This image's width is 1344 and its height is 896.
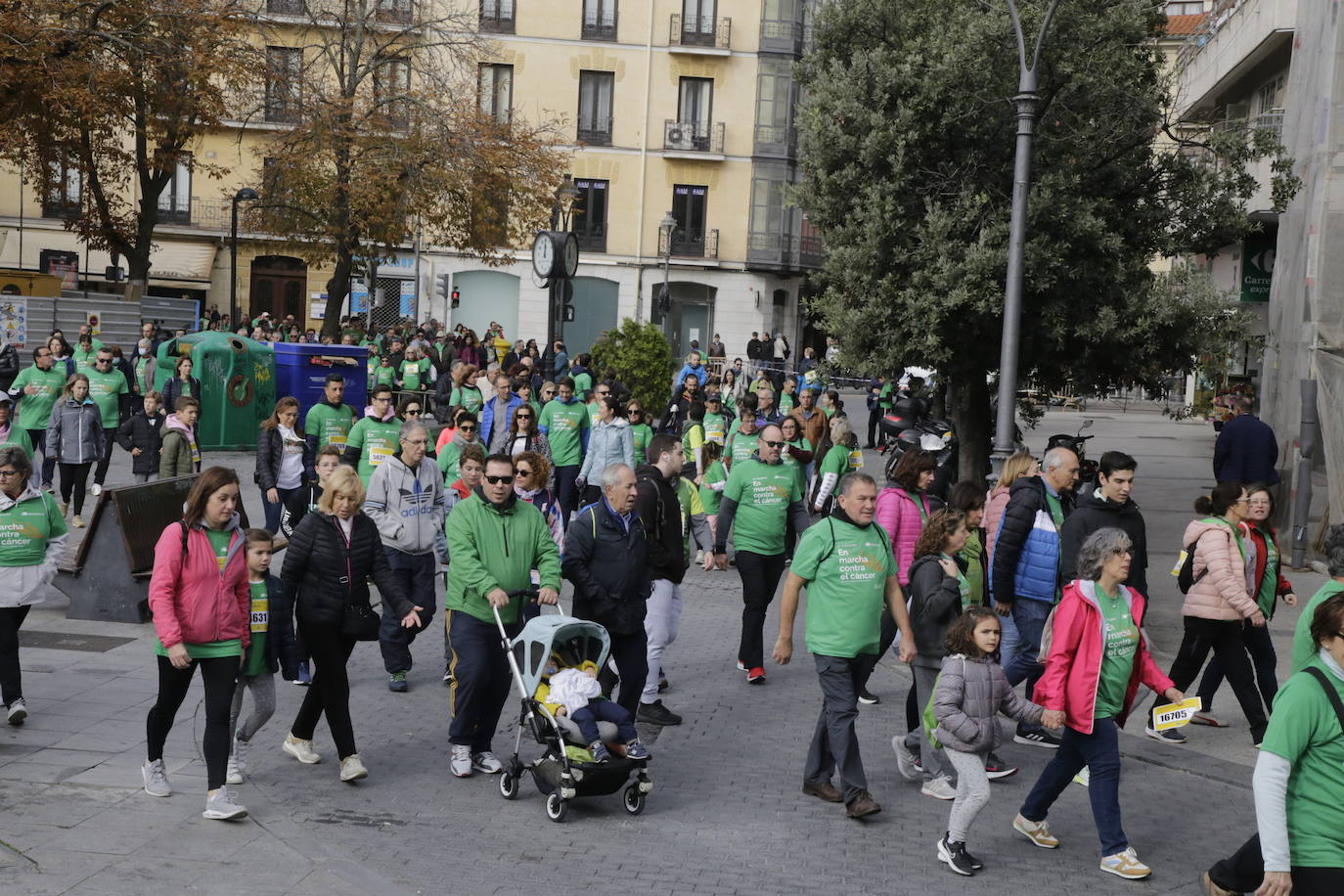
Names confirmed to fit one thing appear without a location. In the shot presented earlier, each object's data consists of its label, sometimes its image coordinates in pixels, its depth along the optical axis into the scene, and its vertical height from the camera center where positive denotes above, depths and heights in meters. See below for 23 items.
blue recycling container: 23.47 -0.57
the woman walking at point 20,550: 8.05 -1.26
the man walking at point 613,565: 8.03 -1.18
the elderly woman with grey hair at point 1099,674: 6.68 -1.36
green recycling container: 22.22 -0.85
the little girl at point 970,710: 6.77 -1.58
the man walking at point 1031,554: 8.69 -1.08
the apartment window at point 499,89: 46.59 +7.91
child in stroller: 7.25 -1.76
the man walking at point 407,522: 9.68 -1.22
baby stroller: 7.17 -1.91
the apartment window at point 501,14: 46.94 +10.31
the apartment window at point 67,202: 43.66 +3.51
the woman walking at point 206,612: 6.82 -1.31
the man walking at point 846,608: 7.45 -1.26
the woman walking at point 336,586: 7.54 -1.28
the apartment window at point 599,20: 47.12 +10.32
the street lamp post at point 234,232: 32.28 +2.13
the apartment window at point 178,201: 46.69 +3.92
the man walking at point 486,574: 7.63 -1.18
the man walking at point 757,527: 10.35 -1.20
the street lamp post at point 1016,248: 14.14 +1.14
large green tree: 16.83 +2.05
